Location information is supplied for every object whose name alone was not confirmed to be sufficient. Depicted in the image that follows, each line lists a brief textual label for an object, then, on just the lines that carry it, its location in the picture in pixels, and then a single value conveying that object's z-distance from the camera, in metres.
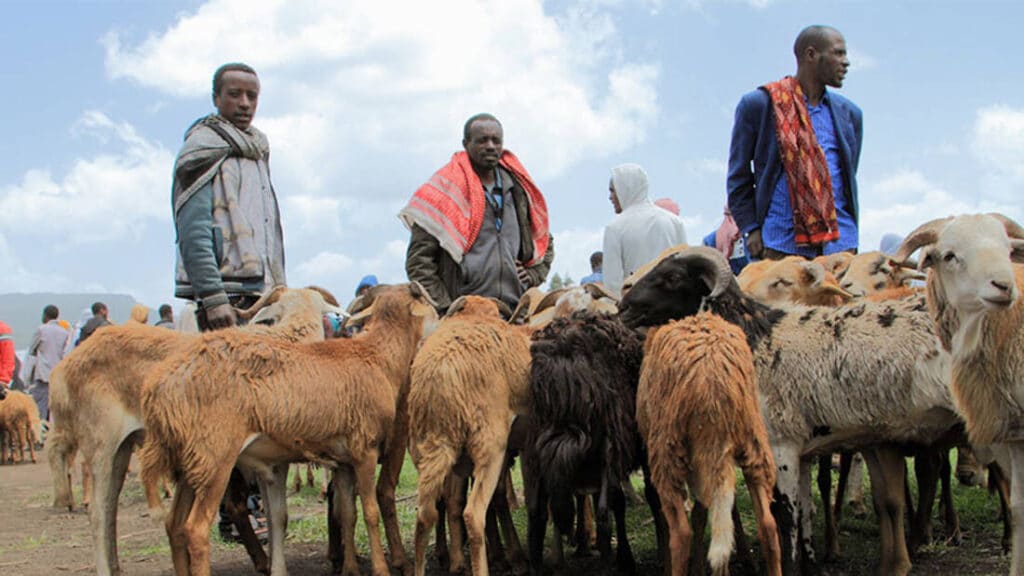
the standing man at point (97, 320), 16.44
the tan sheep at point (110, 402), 6.42
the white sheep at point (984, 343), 4.80
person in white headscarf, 8.33
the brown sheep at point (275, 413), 5.29
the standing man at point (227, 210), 6.54
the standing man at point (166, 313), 18.55
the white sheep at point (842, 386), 5.39
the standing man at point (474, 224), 7.38
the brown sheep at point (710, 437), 4.77
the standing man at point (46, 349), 17.98
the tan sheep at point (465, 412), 5.48
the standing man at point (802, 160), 7.20
